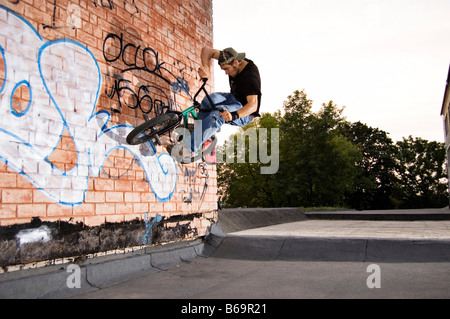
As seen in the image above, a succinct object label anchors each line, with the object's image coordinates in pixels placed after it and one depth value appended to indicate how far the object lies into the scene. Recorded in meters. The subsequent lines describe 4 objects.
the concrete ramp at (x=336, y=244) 4.33
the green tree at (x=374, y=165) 41.38
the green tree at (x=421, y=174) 43.38
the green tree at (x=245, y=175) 37.22
